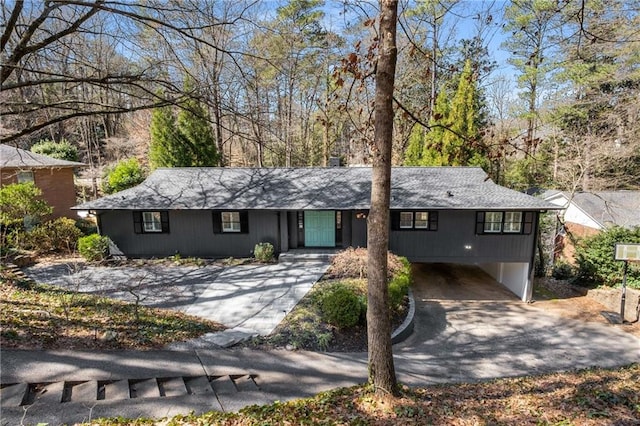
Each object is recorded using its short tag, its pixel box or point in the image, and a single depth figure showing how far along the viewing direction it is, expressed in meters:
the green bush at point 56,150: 23.98
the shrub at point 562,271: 15.08
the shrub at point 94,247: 13.69
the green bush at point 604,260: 12.71
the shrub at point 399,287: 9.75
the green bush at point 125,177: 19.88
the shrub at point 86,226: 17.06
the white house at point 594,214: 17.03
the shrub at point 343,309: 8.57
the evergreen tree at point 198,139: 22.06
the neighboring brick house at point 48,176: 16.38
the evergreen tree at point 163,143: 21.95
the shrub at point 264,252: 13.73
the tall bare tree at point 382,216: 4.21
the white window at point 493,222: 13.09
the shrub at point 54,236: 14.34
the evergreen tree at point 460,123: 19.20
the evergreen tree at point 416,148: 22.37
